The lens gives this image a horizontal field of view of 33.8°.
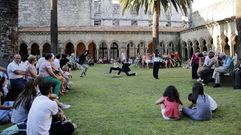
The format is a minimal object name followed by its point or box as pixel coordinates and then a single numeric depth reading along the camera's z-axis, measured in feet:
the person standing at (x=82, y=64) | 67.97
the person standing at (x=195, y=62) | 57.31
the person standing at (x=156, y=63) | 61.16
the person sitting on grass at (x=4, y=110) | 26.63
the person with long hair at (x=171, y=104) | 27.25
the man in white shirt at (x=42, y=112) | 19.16
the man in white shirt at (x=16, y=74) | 33.58
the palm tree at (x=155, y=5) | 93.31
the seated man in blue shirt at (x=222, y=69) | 46.50
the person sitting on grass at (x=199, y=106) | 26.78
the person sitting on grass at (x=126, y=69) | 69.92
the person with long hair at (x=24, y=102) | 22.56
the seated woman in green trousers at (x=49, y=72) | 35.90
